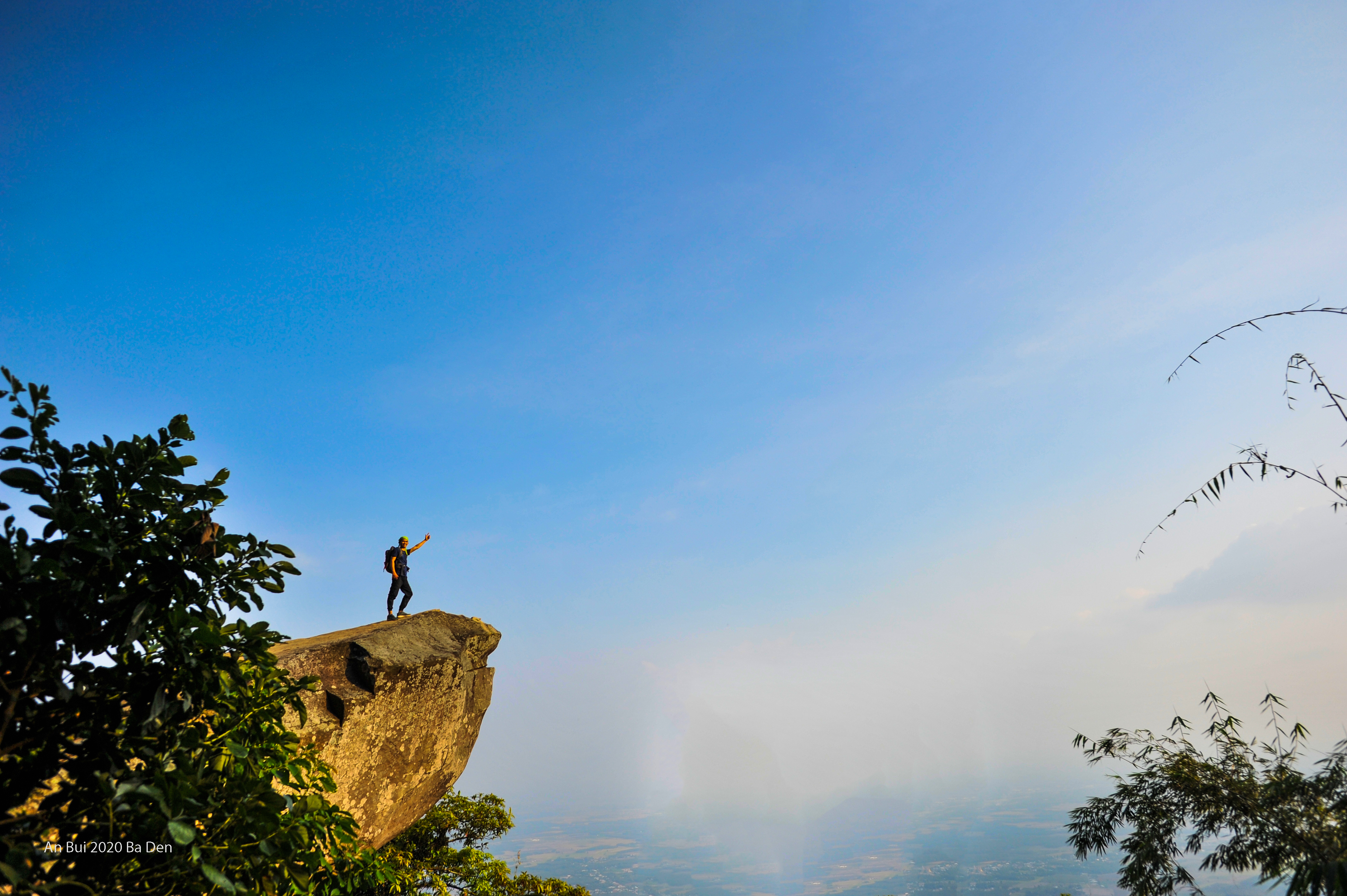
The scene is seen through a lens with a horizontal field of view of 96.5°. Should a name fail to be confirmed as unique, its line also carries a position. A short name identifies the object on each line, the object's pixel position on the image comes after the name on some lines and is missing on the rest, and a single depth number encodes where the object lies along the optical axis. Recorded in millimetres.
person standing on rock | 13570
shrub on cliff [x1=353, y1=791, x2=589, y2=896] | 12664
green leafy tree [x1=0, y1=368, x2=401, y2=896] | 2773
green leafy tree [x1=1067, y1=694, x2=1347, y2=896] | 6266
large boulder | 9648
